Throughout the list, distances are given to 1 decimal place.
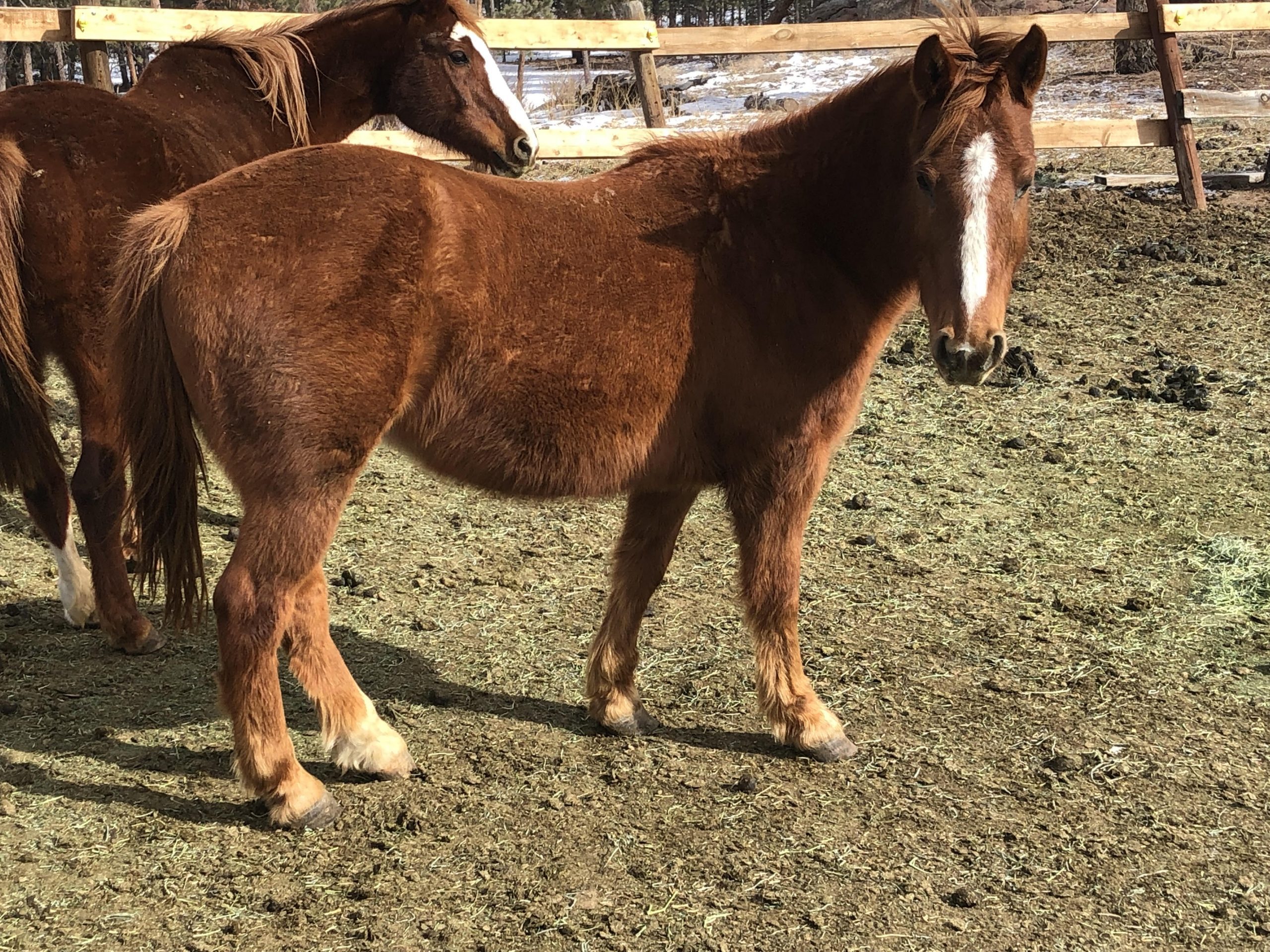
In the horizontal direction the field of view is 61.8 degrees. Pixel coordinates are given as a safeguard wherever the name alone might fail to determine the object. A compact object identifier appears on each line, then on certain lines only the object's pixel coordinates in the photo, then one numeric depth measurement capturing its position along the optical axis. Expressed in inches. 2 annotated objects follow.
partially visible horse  147.3
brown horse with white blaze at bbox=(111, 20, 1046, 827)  107.3
